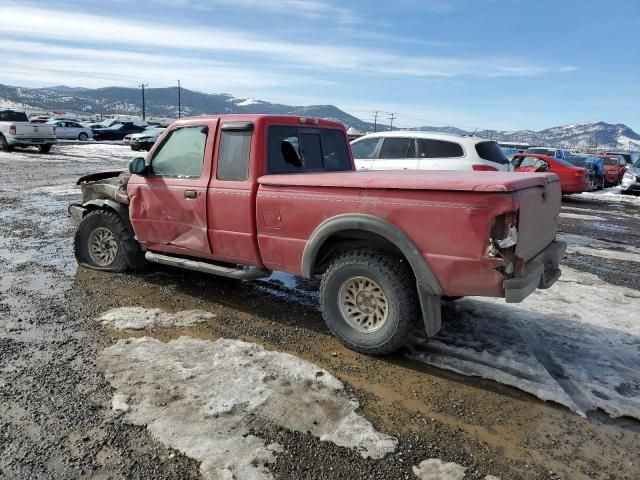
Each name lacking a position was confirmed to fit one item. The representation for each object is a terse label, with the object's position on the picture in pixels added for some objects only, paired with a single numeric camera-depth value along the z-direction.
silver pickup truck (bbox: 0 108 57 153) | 22.62
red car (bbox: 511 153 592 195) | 15.99
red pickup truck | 3.50
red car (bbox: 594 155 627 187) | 23.14
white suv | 9.47
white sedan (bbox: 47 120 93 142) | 39.78
